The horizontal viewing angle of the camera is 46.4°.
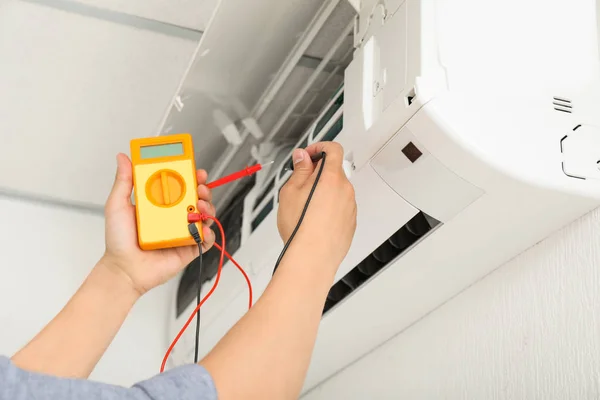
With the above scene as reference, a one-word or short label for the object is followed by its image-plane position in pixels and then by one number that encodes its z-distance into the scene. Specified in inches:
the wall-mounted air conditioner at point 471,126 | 29.8
